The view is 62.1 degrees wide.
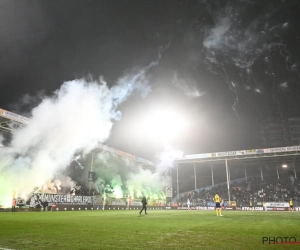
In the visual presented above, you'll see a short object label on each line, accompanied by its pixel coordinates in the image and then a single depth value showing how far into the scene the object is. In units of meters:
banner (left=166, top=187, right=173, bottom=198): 53.62
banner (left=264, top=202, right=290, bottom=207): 37.56
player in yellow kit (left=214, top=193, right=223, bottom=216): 19.92
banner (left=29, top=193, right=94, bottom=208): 26.90
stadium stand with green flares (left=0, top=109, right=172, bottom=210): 27.44
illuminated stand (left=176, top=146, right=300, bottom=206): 43.50
